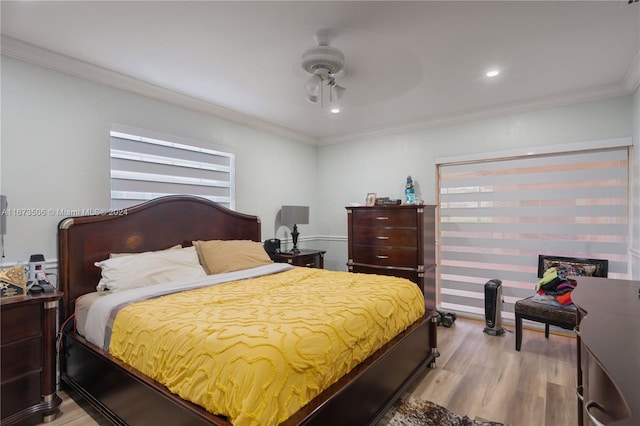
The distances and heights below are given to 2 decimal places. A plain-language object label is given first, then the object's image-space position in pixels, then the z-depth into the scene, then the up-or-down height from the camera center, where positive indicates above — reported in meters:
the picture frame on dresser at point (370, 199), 4.48 +0.20
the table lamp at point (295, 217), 4.32 -0.06
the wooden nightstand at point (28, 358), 1.92 -0.94
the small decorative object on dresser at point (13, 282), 2.01 -0.47
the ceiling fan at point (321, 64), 2.29 +1.13
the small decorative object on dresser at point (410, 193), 4.15 +0.27
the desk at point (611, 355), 0.71 -0.39
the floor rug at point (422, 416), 1.99 -1.33
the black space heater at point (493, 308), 3.47 -1.05
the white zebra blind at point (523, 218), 3.27 -0.06
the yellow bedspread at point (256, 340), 1.29 -0.64
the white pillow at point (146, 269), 2.43 -0.48
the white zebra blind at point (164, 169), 2.93 +0.46
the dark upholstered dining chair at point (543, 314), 2.74 -0.91
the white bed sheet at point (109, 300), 2.04 -0.61
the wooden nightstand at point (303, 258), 4.04 -0.60
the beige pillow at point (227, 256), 3.09 -0.45
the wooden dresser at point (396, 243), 3.77 -0.38
